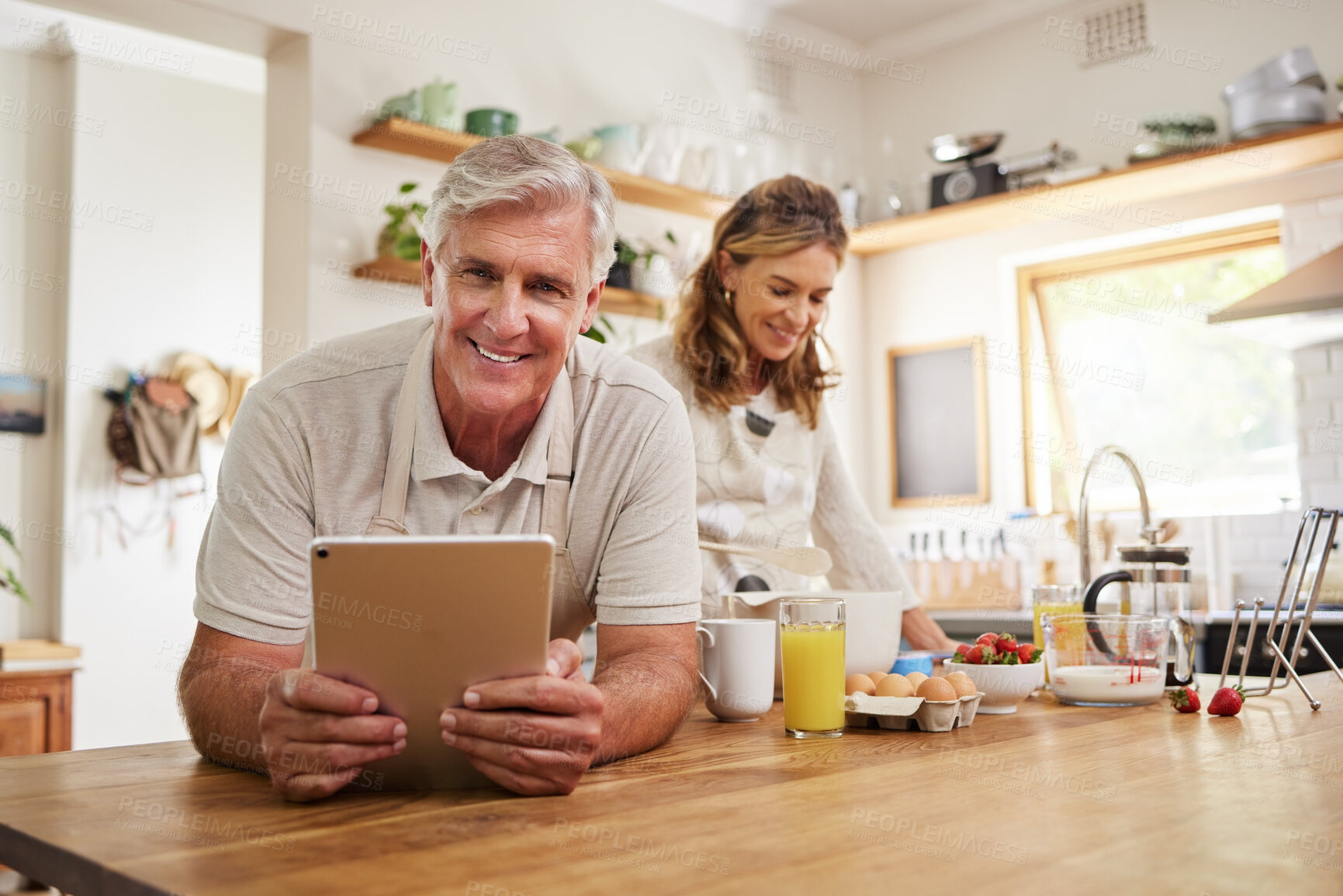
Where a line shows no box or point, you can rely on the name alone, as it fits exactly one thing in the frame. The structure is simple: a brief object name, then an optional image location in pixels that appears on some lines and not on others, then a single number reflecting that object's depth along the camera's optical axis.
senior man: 1.30
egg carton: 1.40
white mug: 1.50
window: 4.30
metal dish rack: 1.57
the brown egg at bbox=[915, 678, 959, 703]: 1.40
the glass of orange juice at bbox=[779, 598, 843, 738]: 1.37
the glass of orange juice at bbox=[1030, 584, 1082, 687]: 1.85
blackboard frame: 4.79
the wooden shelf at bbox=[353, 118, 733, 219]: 3.45
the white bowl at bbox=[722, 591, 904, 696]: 1.63
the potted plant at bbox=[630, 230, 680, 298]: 4.06
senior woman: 2.20
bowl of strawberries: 1.54
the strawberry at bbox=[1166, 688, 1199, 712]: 1.57
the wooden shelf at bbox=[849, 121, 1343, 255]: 3.81
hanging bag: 4.70
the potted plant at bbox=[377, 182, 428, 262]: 3.40
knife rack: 4.49
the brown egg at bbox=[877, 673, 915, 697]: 1.45
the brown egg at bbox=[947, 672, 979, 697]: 1.44
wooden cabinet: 4.17
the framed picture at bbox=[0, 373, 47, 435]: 4.57
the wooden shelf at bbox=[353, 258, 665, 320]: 3.43
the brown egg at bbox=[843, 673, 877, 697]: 1.48
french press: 1.80
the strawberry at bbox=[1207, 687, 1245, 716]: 1.52
